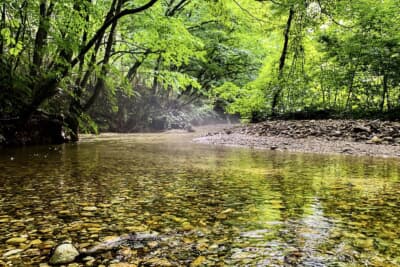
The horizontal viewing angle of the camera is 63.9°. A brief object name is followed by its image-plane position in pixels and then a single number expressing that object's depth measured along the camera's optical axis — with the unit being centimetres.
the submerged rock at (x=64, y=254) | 126
